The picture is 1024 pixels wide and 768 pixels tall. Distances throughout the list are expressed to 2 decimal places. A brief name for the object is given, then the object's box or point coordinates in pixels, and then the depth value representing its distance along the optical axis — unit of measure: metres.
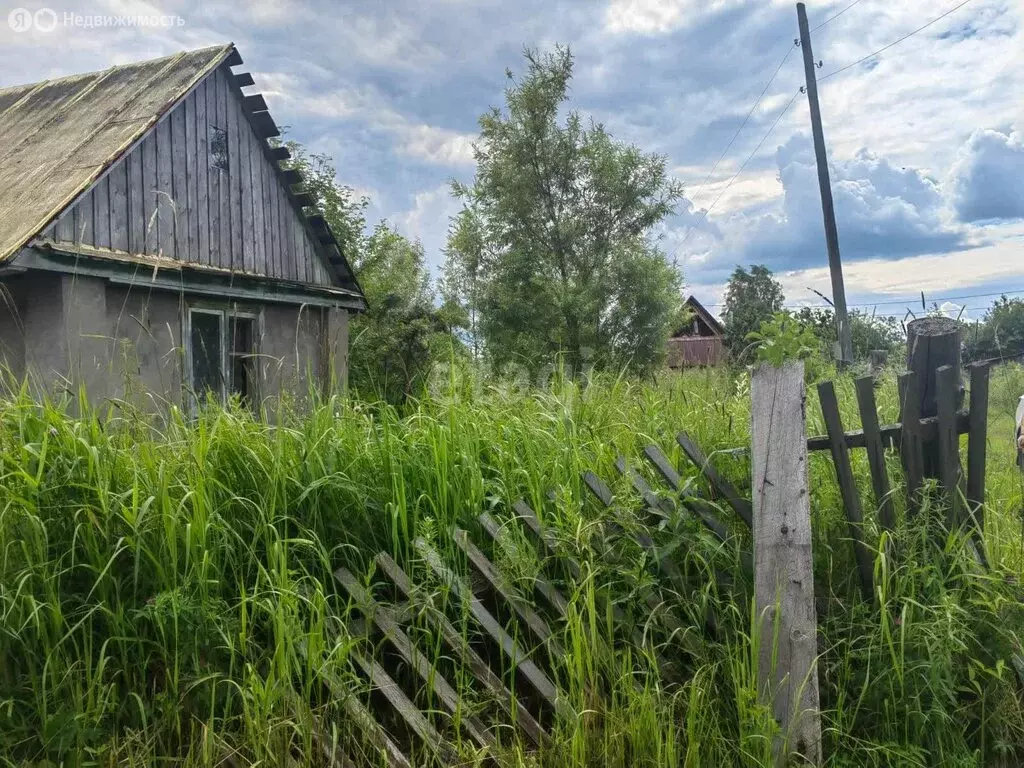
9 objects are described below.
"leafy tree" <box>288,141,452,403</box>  19.69
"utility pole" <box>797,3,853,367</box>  15.76
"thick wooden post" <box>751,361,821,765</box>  2.92
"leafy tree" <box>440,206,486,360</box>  21.16
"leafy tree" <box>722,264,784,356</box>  38.12
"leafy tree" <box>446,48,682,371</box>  20.31
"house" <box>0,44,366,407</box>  8.91
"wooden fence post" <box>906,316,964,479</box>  3.73
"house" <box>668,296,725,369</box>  35.88
